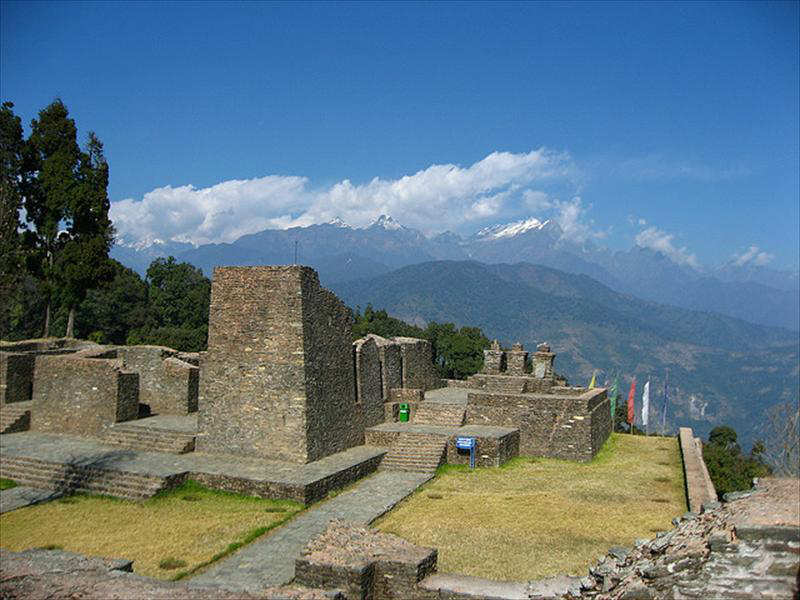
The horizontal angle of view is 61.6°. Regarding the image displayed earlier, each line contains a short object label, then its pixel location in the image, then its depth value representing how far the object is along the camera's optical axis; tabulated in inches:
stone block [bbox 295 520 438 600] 400.2
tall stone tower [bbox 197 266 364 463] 715.4
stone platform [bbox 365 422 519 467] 798.5
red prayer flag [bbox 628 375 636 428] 1263.3
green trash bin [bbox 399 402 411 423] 929.5
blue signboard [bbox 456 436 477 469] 781.9
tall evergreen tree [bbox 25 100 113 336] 1207.6
